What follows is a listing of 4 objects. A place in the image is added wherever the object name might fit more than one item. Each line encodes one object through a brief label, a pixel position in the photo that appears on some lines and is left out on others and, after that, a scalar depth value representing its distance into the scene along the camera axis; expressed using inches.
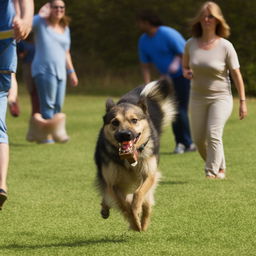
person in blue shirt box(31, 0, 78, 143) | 1088.1
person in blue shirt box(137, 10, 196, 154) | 1009.5
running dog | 500.4
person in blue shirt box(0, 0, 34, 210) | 478.3
